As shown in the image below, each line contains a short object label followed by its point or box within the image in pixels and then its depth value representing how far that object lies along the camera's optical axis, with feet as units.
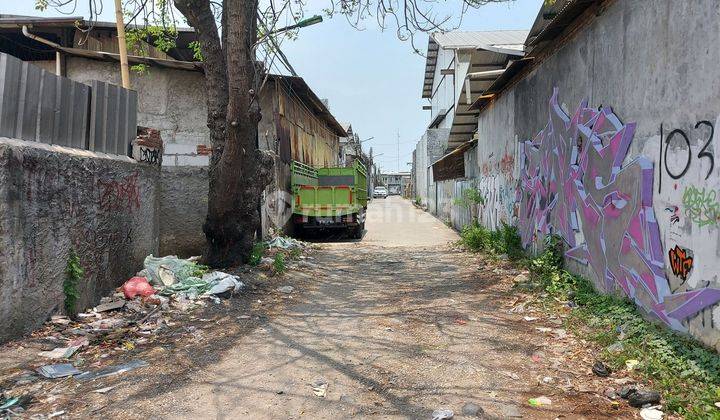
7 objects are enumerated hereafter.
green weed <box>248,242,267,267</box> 26.73
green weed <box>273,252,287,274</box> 26.71
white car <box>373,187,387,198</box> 207.31
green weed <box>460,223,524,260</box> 29.66
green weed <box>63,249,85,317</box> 16.46
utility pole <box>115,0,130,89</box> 28.63
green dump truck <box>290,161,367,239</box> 47.29
